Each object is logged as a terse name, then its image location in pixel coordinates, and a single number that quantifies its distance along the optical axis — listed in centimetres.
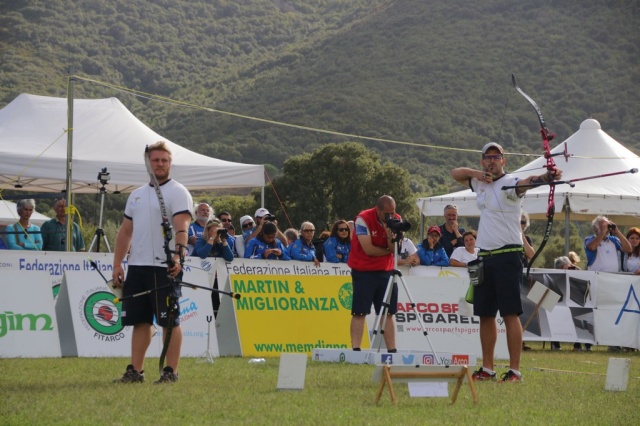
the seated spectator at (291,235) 1775
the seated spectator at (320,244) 1754
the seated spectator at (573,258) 1989
